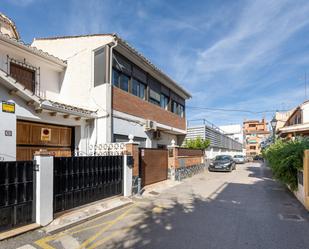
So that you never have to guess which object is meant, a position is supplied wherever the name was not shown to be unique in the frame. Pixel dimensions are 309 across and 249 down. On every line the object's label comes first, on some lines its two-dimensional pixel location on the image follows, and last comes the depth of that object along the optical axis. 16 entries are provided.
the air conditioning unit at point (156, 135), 15.27
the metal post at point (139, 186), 9.64
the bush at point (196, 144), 21.05
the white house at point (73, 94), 7.88
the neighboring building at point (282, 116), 38.03
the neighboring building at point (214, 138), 26.17
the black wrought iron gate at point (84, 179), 6.31
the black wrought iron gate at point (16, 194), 4.95
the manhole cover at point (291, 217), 6.57
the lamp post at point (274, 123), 18.99
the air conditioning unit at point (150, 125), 13.51
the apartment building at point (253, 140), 84.72
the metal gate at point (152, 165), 11.28
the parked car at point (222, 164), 21.19
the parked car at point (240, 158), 36.94
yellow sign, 7.15
